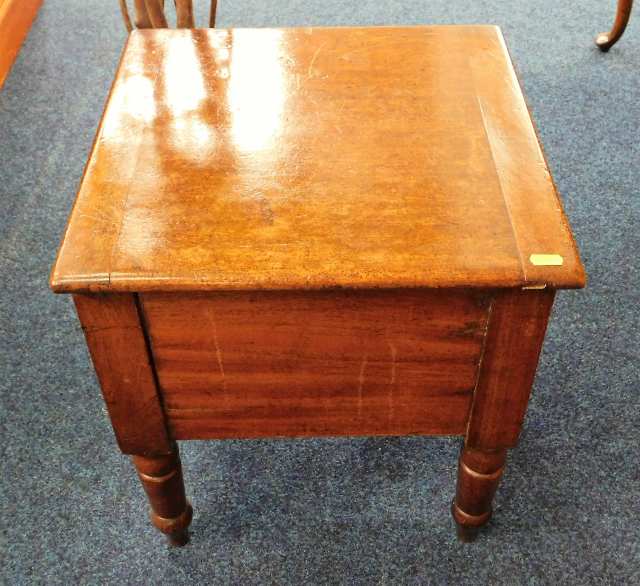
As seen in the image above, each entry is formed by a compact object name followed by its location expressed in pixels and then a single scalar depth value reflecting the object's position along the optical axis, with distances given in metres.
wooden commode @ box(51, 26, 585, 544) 0.82
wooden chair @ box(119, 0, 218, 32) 1.35
